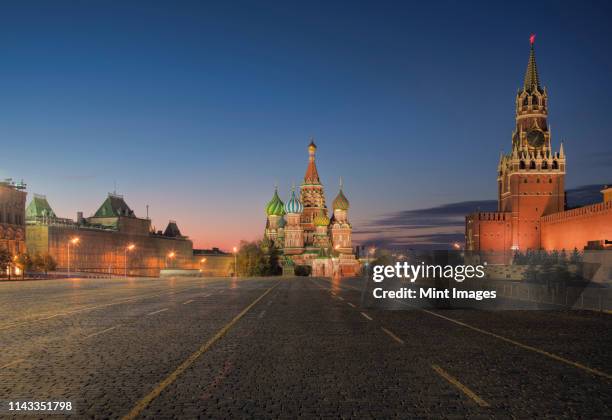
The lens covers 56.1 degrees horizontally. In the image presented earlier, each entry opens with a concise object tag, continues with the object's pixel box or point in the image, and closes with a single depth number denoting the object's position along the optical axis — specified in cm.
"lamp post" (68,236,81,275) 10111
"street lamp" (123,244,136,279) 11782
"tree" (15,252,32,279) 7494
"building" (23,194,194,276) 10069
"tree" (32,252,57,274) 8012
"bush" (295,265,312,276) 11706
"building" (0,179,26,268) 8675
